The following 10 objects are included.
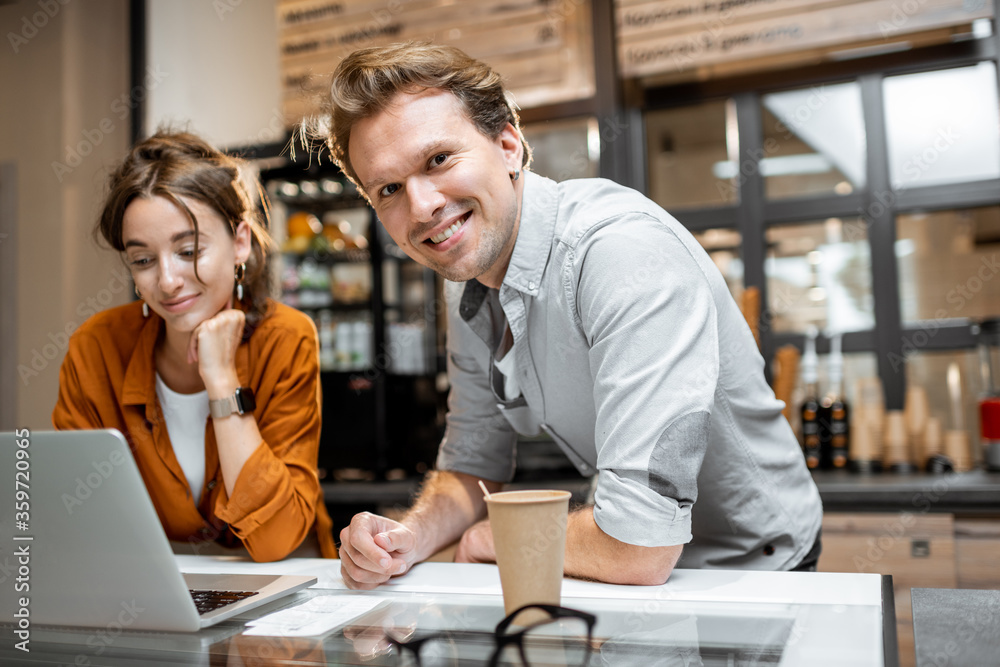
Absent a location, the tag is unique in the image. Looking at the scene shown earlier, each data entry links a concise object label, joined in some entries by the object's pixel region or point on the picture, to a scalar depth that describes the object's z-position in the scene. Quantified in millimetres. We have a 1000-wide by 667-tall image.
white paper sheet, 749
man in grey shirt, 947
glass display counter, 632
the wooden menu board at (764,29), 2406
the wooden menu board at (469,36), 2811
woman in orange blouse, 1323
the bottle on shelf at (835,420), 2520
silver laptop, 685
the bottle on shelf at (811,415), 2516
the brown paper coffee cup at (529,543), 707
